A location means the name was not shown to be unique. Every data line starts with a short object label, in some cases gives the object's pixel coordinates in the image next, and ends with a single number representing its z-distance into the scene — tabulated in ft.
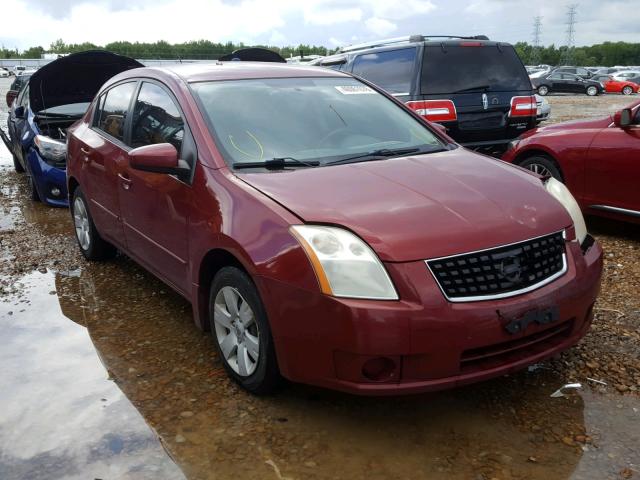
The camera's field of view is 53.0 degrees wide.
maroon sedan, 8.74
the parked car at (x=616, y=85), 118.83
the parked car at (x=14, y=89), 40.01
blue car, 25.48
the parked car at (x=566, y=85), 113.50
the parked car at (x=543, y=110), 42.98
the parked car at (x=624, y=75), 121.78
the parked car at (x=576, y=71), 119.75
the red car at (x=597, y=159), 18.12
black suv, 24.67
